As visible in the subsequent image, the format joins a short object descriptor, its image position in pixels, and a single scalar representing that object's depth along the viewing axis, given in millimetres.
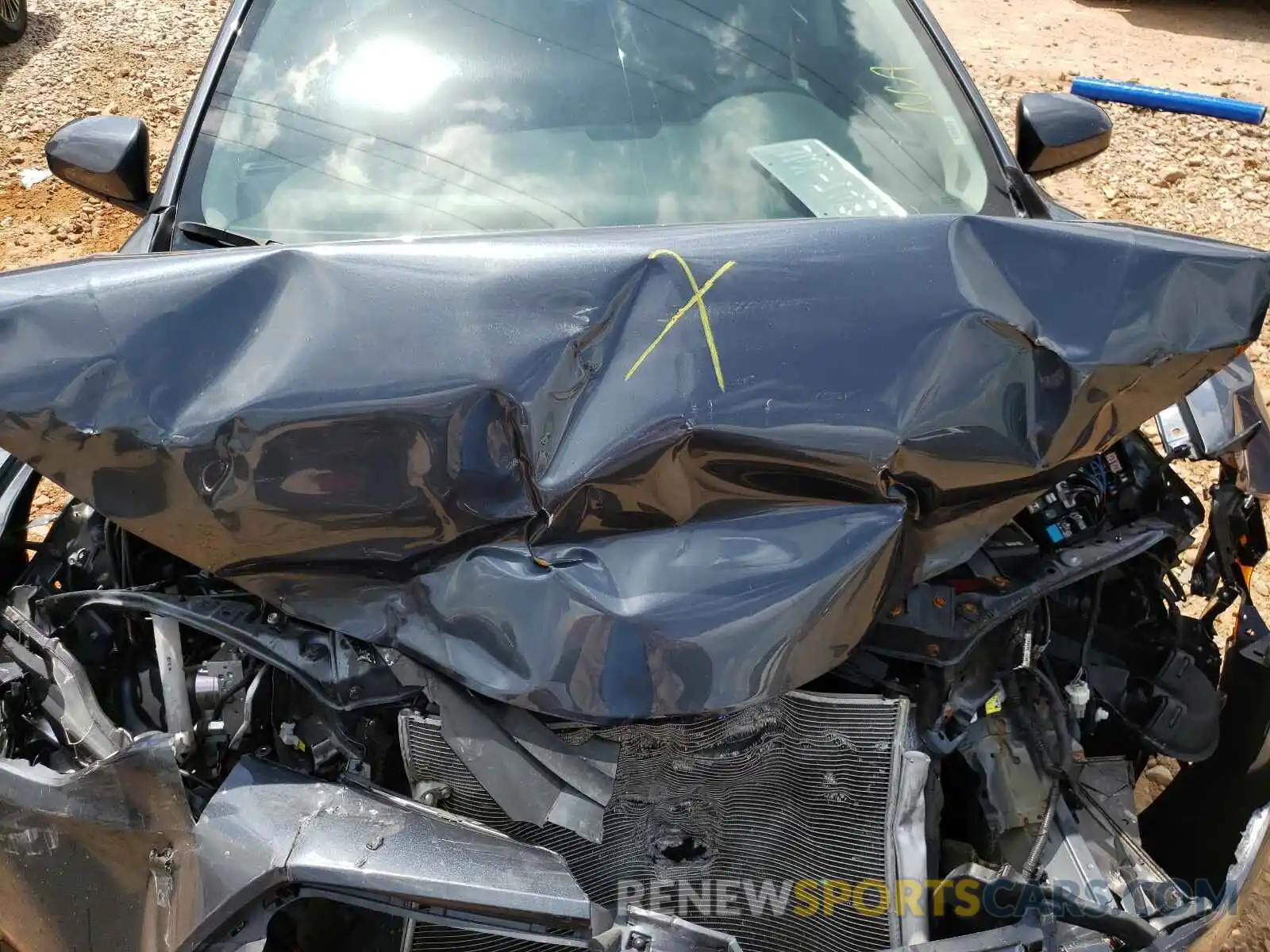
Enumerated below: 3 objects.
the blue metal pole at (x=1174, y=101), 5875
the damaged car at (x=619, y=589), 1506
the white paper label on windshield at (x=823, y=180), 2145
